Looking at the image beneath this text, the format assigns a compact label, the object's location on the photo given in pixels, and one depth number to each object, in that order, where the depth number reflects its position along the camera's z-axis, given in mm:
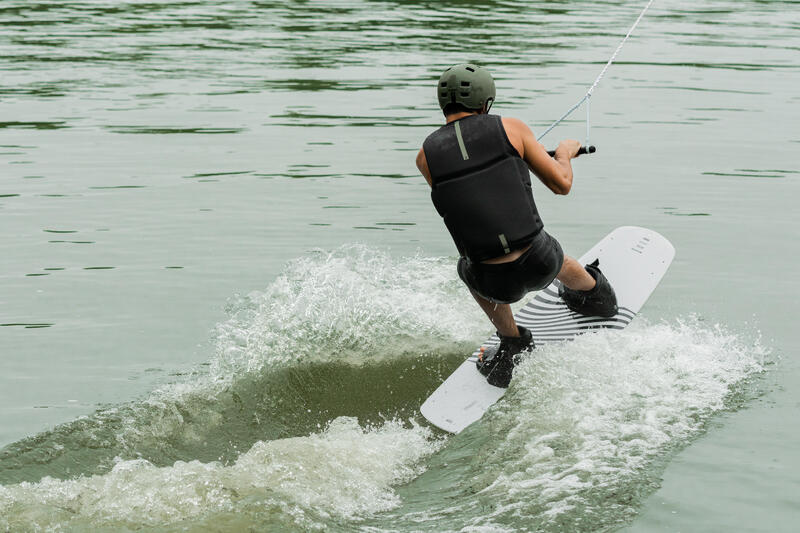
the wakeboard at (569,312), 14383
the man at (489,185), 13180
